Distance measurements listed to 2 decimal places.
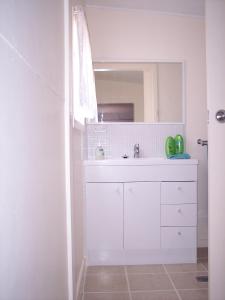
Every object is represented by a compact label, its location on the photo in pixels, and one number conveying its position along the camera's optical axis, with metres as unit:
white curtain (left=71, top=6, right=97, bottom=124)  1.45
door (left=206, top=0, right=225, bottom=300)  1.17
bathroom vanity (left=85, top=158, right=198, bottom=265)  2.05
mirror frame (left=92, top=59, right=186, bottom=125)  2.42
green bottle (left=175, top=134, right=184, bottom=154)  2.36
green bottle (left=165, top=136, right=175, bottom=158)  2.35
